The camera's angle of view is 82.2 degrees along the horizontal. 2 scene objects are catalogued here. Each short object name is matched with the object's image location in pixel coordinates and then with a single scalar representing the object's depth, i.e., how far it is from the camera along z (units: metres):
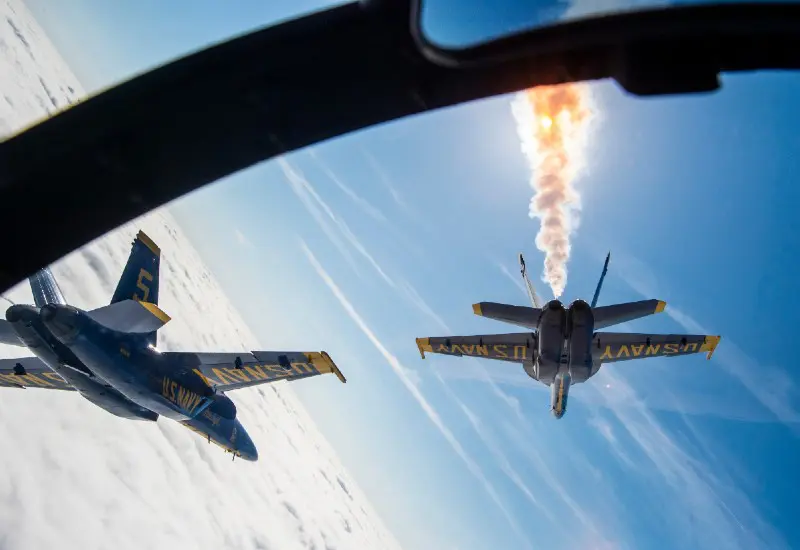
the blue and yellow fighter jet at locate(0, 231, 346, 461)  13.43
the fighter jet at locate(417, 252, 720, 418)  16.58
